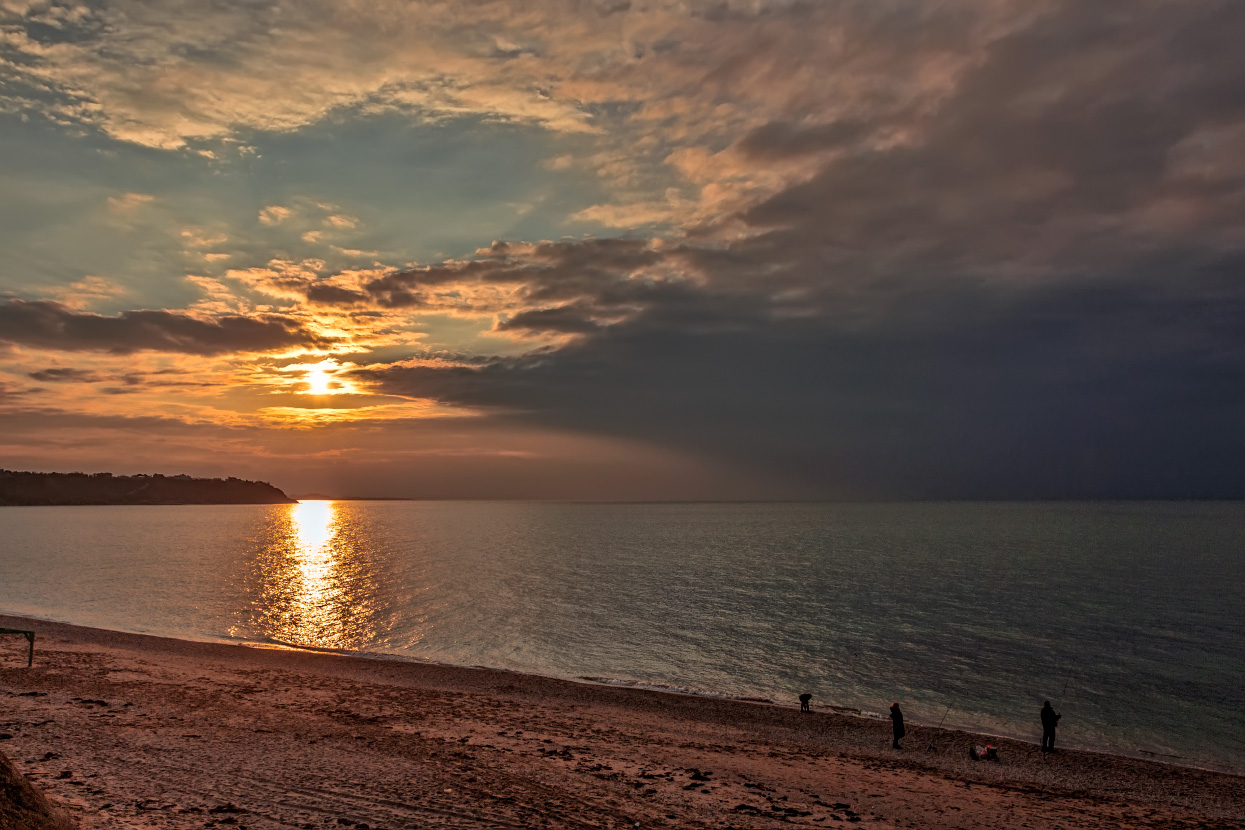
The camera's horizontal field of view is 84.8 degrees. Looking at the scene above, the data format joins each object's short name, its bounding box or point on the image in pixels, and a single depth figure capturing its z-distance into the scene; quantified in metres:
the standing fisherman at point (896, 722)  25.47
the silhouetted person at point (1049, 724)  25.27
